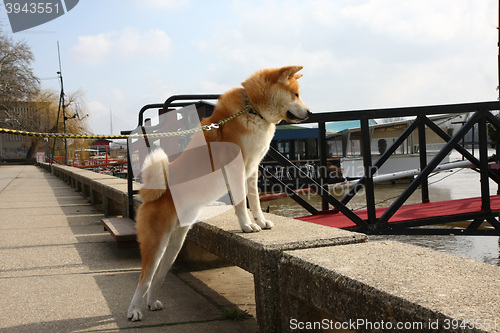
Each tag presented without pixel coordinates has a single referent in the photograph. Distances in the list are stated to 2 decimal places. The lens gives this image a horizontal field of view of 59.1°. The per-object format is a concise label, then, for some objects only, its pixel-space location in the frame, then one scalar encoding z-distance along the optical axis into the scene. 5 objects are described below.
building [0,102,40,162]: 43.38
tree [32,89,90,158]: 50.41
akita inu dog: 2.99
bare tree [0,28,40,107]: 37.72
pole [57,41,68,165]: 31.97
